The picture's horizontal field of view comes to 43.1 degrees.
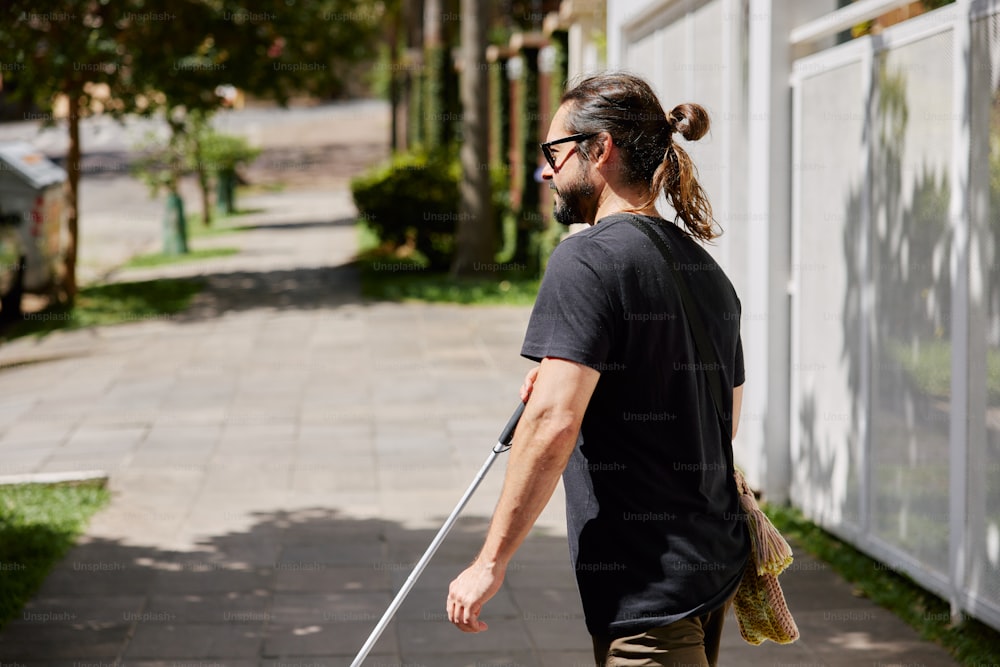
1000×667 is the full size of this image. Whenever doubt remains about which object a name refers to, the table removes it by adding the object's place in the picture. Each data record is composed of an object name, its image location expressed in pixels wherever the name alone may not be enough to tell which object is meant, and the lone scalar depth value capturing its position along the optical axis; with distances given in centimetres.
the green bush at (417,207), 1728
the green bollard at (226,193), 2858
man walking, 244
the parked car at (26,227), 1414
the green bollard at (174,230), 2073
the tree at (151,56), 1421
